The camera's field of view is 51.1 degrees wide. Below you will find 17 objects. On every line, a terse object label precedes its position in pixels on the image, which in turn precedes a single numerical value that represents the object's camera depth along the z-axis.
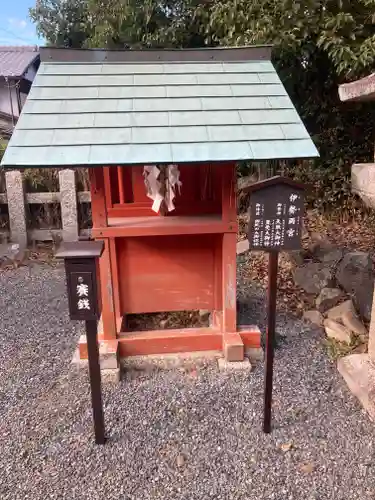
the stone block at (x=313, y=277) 4.34
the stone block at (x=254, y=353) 3.12
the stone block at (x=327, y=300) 3.95
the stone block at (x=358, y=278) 3.81
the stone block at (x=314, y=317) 3.77
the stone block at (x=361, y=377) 2.56
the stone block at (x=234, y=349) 2.99
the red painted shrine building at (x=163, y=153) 2.34
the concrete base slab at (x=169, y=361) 3.04
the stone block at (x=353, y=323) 3.42
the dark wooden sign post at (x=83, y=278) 2.05
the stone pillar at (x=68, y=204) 6.03
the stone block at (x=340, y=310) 3.65
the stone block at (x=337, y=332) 3.37
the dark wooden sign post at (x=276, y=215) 2.05
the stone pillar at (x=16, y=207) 5.93
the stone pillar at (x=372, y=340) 2.77
